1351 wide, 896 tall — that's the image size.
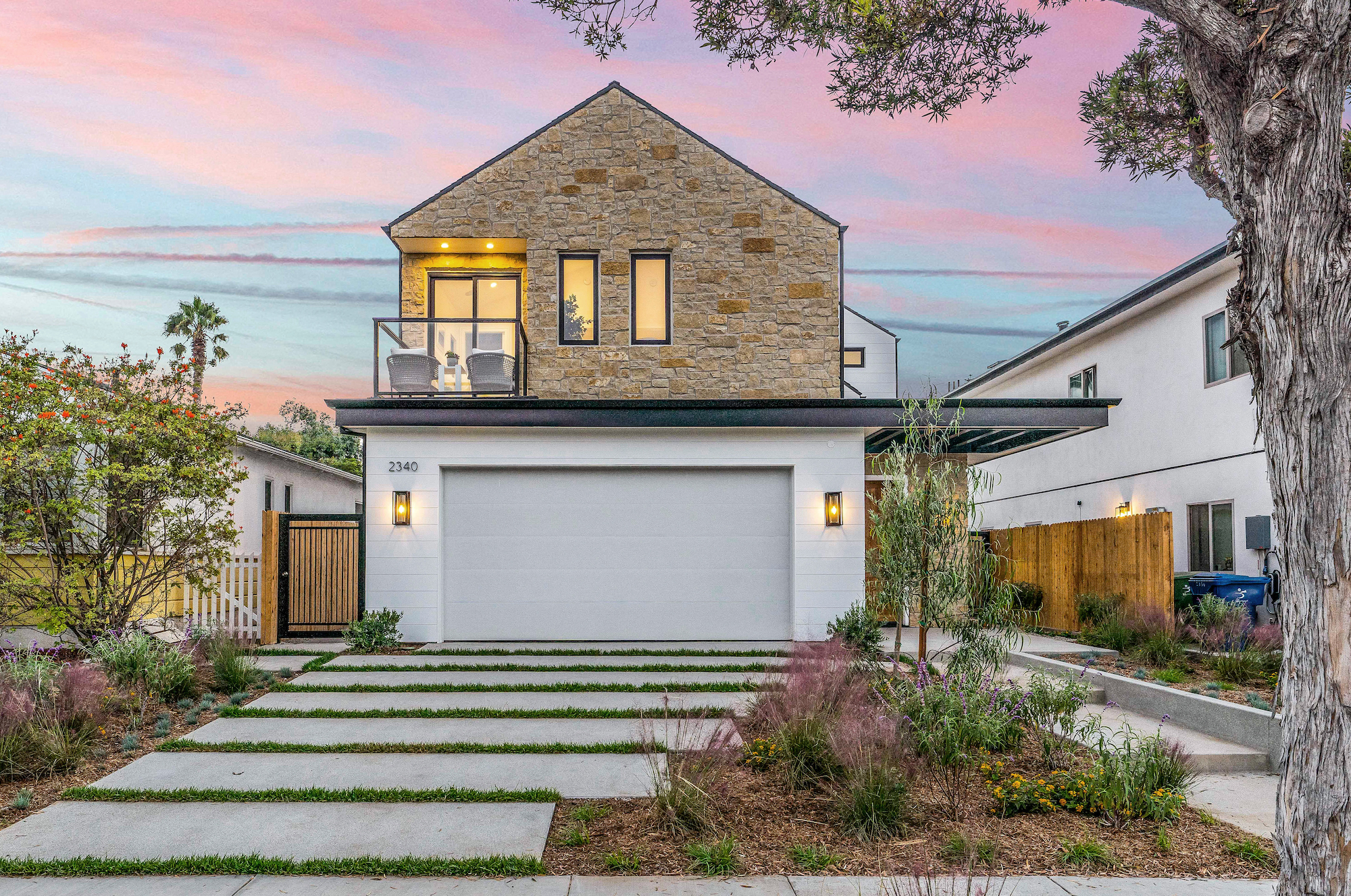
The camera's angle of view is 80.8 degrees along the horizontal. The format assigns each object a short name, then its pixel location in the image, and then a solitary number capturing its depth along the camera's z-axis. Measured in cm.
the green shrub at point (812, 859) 406
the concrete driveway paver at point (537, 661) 948
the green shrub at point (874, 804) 440
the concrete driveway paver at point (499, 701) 743
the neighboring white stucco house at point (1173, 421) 1156
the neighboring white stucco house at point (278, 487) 1540
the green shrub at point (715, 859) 402
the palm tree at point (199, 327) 2661
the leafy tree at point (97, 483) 883
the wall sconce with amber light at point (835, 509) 1112
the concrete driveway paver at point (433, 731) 637
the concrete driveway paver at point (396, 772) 530
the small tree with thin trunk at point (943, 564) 612
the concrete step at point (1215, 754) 602
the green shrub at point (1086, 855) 411
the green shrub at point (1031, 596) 1355
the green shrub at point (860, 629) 1017
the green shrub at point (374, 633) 1038
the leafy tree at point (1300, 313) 287
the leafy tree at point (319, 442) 3349
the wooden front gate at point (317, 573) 1170
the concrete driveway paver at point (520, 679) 850
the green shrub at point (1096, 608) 1095
